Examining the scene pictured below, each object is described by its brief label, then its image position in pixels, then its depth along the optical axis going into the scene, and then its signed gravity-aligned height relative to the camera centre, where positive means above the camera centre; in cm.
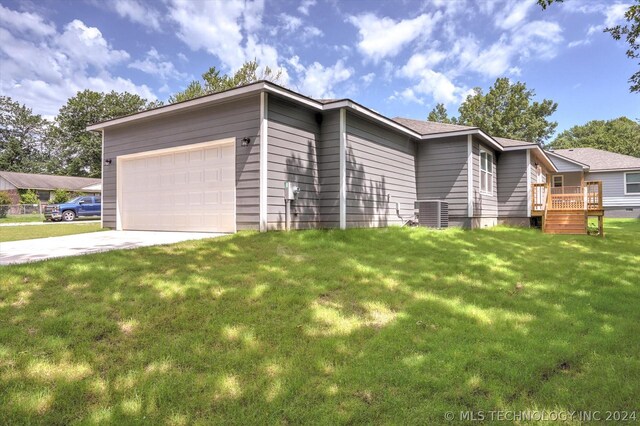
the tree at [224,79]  2525 +1004
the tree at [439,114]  3681 +1003
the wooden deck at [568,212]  1086 -3
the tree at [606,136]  3700 +830
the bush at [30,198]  2808 +147
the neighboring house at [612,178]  2023 +196
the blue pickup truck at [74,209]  1942 +40
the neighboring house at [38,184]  3167 +300
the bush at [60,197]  2603 +141
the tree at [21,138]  4466 +1018
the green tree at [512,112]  3269 +911
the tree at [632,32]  889 +467
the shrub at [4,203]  2414 +98
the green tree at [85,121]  4428 +1197
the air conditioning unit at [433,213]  1087 -2
